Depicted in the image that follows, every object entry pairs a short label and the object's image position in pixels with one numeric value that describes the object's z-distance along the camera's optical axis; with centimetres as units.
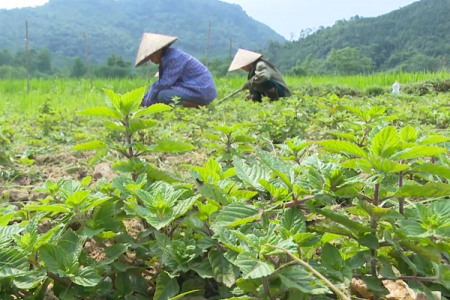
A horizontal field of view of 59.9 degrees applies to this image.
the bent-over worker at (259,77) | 582
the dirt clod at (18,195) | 154
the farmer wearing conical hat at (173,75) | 484
